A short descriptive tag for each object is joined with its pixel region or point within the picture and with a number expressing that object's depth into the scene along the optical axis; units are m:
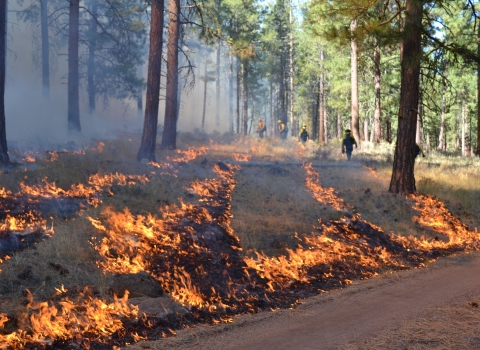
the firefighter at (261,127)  30.95
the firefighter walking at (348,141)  20.62
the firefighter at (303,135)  29.65
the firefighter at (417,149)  15.23
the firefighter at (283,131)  33.48
